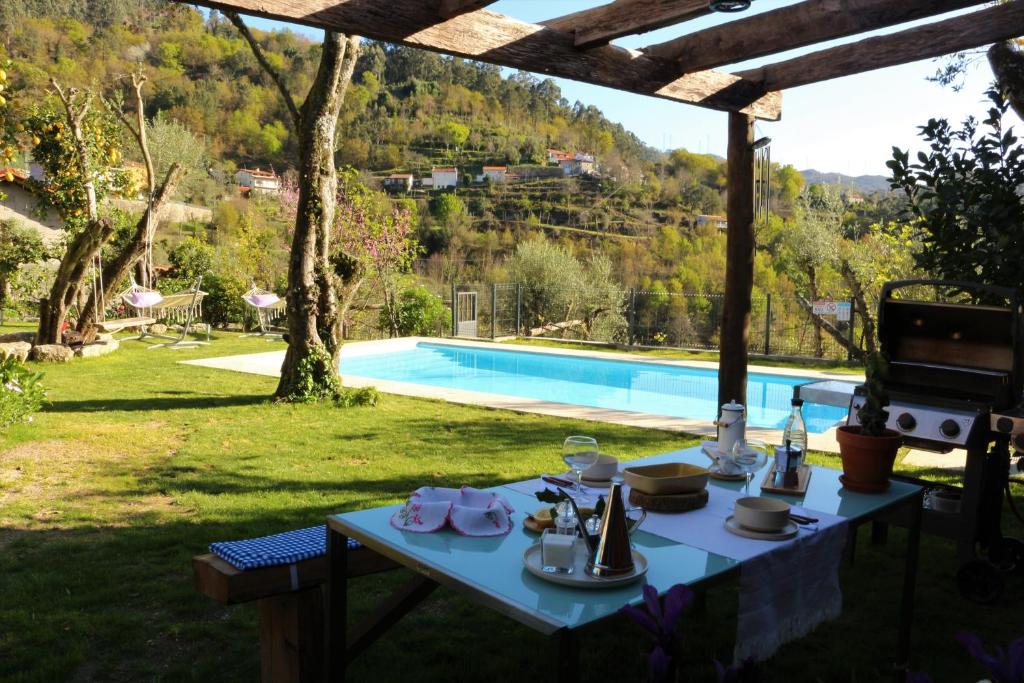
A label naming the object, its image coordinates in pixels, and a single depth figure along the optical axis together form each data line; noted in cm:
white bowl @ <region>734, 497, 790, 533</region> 204
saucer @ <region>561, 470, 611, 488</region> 243
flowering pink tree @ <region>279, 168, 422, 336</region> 1460
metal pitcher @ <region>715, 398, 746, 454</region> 272
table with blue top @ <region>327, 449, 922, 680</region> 155
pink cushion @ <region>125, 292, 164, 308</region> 1140
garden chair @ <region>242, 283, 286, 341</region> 1268
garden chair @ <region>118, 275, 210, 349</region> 1148
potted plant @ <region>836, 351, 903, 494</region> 250
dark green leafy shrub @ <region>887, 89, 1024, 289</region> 388
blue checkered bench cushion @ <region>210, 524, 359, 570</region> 219
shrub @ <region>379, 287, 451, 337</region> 1503
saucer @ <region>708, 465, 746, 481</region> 262
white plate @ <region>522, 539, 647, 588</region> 165
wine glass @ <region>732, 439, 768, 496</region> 253
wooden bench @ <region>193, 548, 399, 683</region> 216
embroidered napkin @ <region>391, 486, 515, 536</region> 199
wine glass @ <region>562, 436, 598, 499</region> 242
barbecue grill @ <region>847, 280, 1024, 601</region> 323
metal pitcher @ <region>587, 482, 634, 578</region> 169
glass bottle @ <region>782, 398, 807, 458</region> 259
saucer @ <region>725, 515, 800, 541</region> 202
